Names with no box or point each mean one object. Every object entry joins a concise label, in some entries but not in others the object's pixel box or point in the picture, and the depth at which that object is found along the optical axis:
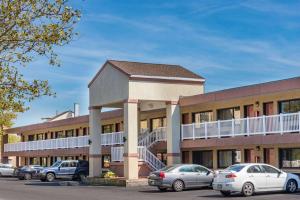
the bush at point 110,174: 38.39
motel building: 31.22
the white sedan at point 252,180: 24.33
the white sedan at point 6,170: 56.56
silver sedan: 29.06
